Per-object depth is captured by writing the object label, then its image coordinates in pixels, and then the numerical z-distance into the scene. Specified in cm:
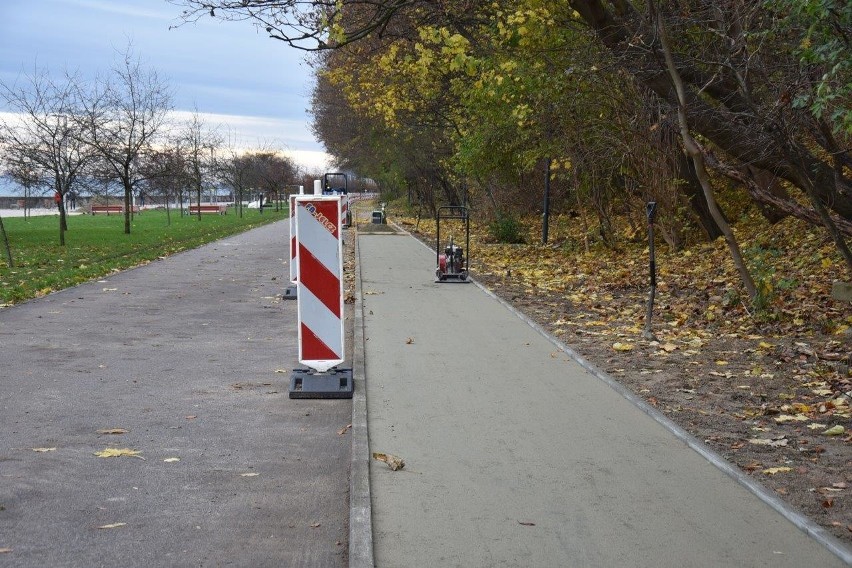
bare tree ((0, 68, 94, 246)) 3253
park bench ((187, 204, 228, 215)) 7400
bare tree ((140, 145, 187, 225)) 4109
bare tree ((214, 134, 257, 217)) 6911
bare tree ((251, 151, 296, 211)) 9538
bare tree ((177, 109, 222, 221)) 5359
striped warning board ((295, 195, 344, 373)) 827
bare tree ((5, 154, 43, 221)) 3356
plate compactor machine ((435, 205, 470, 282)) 1816
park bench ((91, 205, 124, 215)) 7518
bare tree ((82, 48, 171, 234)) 3747
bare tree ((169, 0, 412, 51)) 1411
